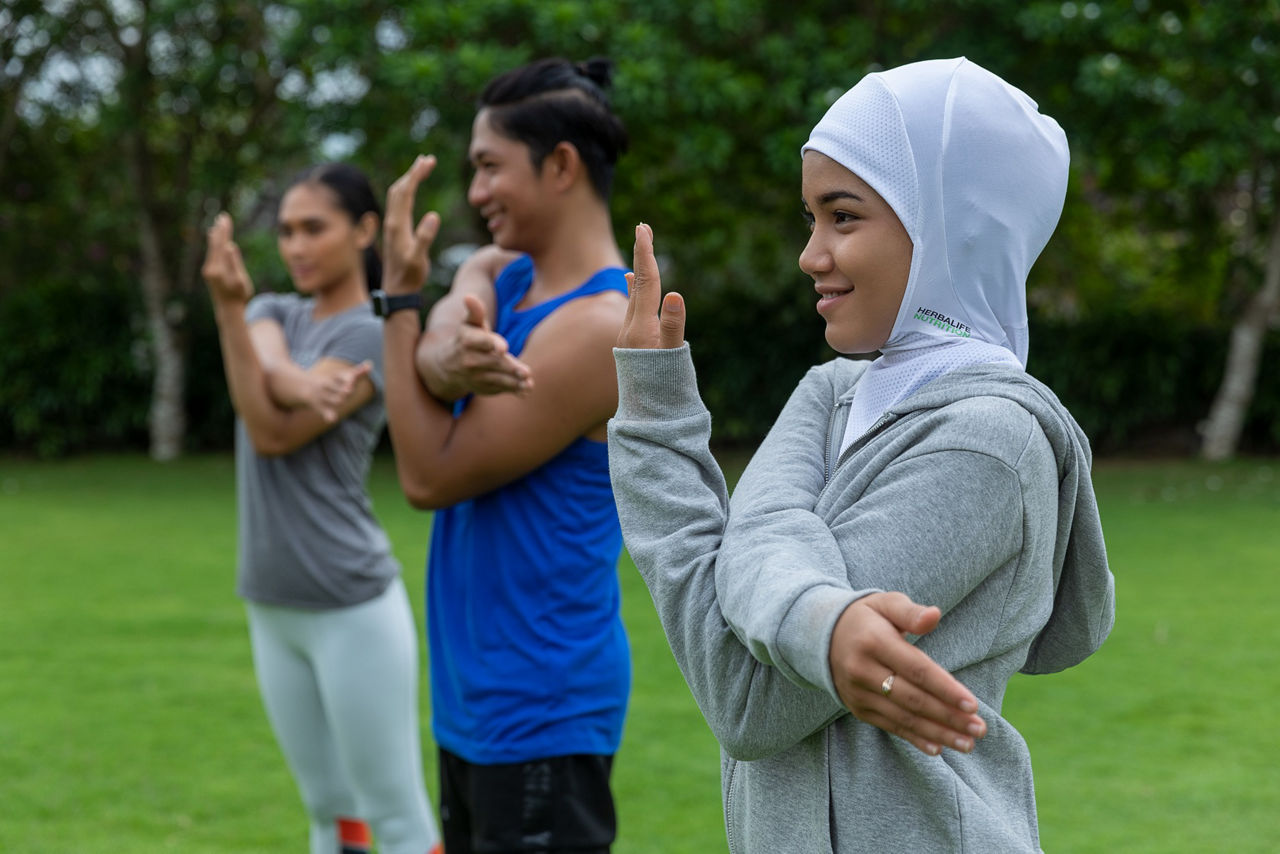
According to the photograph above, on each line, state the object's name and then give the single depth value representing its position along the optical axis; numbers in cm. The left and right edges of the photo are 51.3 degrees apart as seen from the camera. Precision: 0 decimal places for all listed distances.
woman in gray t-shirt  343
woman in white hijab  142
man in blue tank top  260
